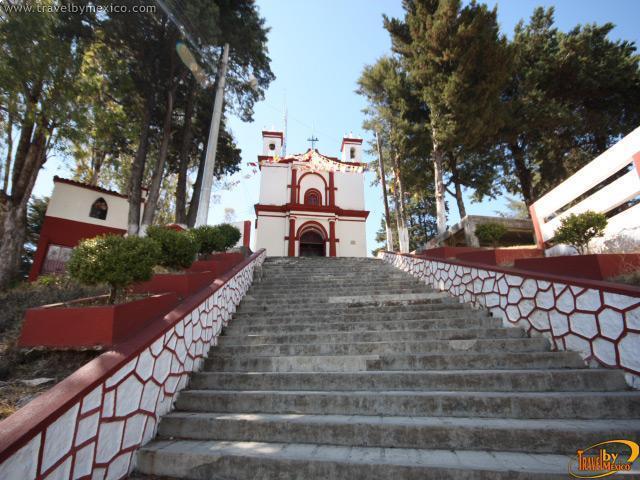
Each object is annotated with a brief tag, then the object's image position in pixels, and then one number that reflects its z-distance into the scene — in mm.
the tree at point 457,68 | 11141
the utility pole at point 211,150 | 9195
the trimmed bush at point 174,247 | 5207
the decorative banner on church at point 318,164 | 17530
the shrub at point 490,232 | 8933
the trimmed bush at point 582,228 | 5730
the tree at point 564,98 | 13984
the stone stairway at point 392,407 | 2203
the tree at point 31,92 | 7609
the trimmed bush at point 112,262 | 3230
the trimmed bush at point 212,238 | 7623
